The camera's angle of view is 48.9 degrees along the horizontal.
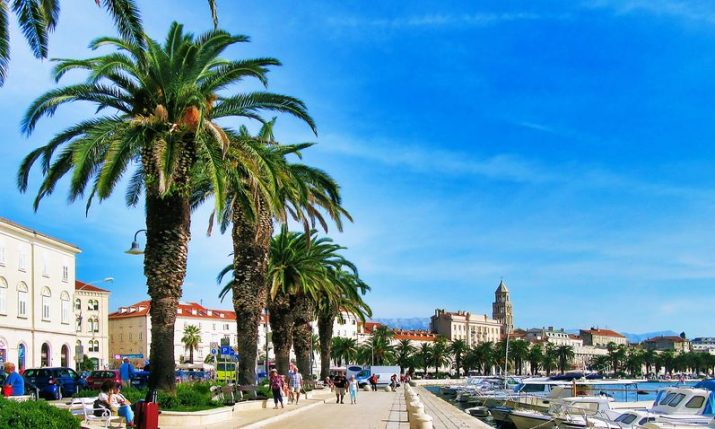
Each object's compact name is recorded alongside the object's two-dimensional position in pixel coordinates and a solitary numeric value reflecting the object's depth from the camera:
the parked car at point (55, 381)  32.91
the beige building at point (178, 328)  126.12
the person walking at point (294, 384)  34.01
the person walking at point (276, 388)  29.64
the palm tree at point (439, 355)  150.38
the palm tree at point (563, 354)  191.75
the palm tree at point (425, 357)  151.12
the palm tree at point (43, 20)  14.16
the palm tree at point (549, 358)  188.75
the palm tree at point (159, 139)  21.05
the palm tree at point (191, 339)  132.12
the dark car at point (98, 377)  35.22
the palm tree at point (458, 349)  155.69
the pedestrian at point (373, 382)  69.56
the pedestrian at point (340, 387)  38.19
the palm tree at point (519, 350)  172.75
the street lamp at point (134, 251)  32.66
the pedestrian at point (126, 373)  30.75
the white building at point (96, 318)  91.35
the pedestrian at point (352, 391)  38.64
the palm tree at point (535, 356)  185.25
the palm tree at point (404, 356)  146.38
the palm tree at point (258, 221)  28.44
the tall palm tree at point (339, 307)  52.09
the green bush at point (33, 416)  11.72
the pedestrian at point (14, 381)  21.33
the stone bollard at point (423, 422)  16.23
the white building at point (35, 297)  55.94
